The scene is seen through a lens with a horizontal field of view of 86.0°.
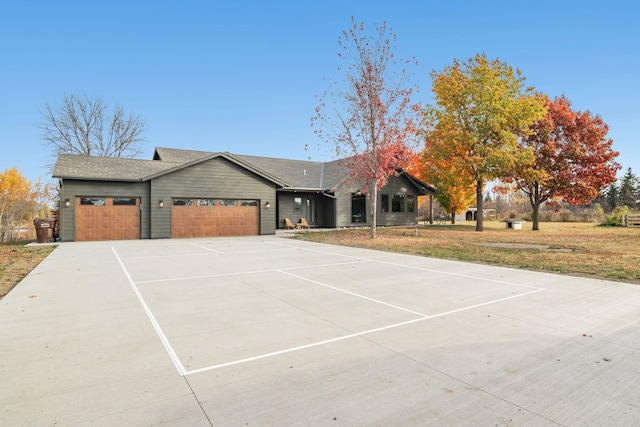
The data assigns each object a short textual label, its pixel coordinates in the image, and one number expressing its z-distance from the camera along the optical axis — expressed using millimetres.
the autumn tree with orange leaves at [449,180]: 23047
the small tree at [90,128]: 29391
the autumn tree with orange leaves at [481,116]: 21078
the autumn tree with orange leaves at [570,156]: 22578
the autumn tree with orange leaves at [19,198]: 27969
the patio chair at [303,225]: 23891
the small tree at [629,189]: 42938
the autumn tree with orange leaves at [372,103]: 16656
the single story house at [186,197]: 16500
